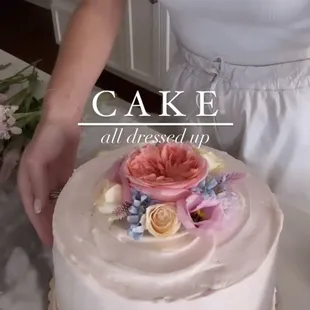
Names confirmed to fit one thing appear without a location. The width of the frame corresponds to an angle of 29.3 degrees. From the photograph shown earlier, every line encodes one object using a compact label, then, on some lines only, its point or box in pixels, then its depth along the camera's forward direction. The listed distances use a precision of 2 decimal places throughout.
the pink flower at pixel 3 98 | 0.96
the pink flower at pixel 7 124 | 0.89
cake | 0.56
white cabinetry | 2.25
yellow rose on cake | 0.57
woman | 0.81
